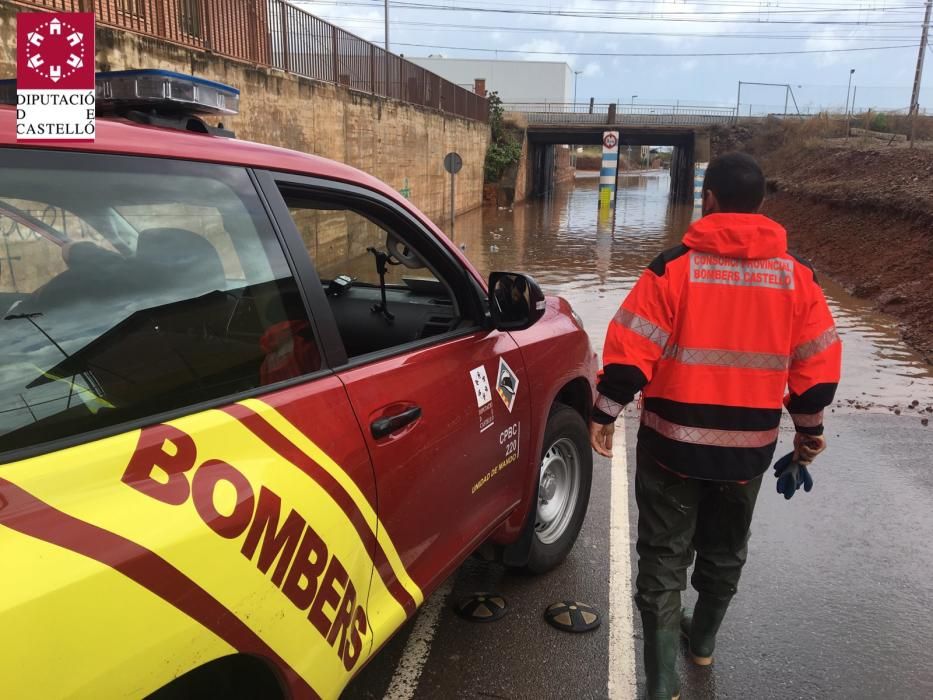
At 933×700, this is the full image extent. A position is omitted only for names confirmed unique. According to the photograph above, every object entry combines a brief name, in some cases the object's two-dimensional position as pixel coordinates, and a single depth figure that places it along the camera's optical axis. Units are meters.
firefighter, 2.22
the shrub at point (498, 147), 38.78
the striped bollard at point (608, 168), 35.56
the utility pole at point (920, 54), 28.09
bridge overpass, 44.66
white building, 88.75
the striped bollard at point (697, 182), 29.80
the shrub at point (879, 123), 34.97
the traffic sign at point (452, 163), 19.23
